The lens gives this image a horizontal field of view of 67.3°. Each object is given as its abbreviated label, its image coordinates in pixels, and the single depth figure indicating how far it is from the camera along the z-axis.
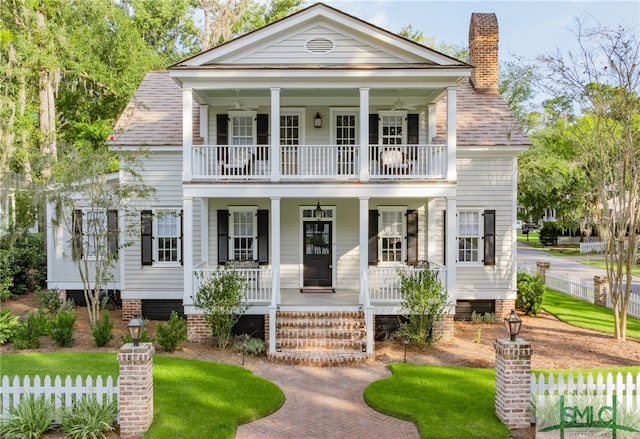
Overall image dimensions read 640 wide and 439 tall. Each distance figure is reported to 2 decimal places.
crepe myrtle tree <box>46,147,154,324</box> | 11.74
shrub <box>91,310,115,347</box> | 10.92
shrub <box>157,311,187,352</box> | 10.65
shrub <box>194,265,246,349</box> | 11.19
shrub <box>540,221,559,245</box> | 42.22
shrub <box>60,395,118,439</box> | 6.52
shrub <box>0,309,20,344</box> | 10.90
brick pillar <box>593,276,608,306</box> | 16.51
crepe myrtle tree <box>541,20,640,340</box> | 11.81
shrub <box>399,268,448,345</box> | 11.27
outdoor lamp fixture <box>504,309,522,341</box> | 7.12
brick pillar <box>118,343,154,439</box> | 6.73
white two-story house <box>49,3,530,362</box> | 12.40
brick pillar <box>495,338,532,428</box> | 7.00
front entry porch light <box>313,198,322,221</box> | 13.86
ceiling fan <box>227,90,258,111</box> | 13.87
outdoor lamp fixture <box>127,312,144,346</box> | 6.85
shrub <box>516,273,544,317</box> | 14.73
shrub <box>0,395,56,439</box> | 6.44
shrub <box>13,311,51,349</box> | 10.73
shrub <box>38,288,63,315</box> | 13.84
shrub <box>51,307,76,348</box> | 10.86
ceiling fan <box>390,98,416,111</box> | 13.77
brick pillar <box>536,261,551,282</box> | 20.54
